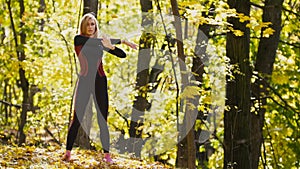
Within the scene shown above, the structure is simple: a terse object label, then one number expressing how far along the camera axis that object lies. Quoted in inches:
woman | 415.5
